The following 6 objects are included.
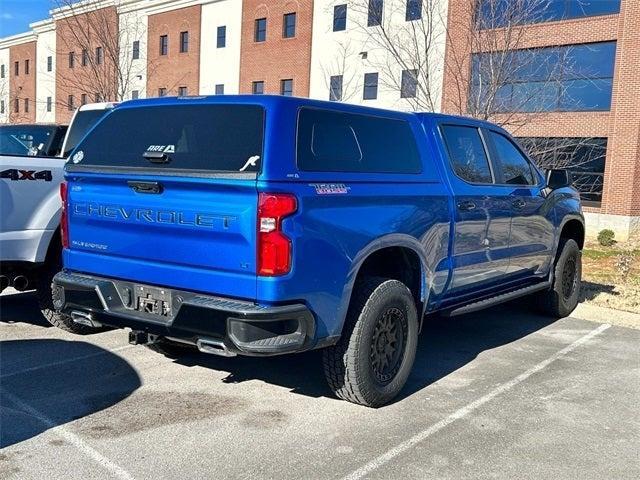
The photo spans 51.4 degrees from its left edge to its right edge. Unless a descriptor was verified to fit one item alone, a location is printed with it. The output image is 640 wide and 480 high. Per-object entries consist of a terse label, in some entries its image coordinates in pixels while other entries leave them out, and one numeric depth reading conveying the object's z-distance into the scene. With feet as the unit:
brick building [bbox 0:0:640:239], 63.67
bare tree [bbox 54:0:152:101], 61.52
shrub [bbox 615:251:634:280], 39.27
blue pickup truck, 12.14
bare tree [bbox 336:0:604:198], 45.52
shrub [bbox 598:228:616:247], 61.46
